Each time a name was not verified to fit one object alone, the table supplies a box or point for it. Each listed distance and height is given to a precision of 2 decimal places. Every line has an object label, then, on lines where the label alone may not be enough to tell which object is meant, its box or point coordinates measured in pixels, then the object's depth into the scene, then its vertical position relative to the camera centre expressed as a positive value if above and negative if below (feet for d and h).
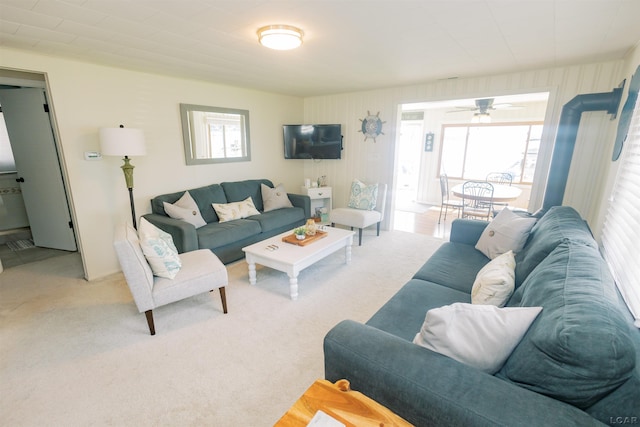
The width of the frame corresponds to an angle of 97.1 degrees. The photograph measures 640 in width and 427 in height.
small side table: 16.63 -2.91
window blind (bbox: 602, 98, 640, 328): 4.70 -1.53
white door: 11.84 -0.81
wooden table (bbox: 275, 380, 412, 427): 2.93 -2.74
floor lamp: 9.23 +0.20
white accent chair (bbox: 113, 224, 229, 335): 6.77 -3.34
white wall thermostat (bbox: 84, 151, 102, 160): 9.95 -0.23
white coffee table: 8.96 -3.40
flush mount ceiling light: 6.86 +2.75
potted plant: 10.37 -3.02
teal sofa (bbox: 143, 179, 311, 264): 10.25 -3.09
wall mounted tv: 16.66 +0.49
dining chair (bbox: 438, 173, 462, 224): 17.43 -2.94
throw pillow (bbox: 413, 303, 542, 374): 3.50 -2.26
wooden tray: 10.18 -3.24
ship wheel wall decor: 15.43 +1.29
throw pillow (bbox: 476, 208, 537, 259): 7.47 -2.26
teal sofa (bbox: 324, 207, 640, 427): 2.63 -2.39
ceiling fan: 15.77 +2.52
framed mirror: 12.81 +0.70
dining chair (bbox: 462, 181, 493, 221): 15.53 -2.54
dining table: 15.14 -2.39
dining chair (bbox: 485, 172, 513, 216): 21.21 -2.04
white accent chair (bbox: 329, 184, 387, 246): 13.99 -3.29
